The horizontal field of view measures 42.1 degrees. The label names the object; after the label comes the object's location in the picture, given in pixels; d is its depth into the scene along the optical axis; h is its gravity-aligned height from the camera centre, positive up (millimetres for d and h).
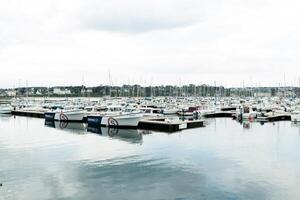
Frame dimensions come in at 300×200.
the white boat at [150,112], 64078 -3698
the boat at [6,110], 88312 -3885
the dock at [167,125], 49594 -4428
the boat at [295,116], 60969 -4052
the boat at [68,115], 63062 -3703
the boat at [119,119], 51750 -3663
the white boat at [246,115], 64562 -4056
